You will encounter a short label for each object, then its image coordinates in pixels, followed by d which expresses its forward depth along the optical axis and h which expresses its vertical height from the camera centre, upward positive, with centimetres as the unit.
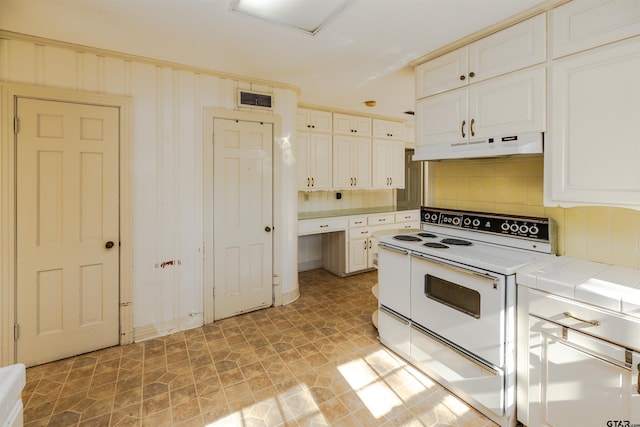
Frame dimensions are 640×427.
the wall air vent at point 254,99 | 308 +114
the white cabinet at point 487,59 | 186 +106
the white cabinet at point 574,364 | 130 -72
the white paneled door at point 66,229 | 228 -15
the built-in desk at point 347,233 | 421 -32
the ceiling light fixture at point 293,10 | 186 +127
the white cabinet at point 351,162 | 449 +73
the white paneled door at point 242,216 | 304 -5
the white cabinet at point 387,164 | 486 +77
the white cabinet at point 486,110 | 186 +70
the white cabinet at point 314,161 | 421 +70
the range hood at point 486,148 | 185 +44
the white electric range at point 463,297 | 171 -56
